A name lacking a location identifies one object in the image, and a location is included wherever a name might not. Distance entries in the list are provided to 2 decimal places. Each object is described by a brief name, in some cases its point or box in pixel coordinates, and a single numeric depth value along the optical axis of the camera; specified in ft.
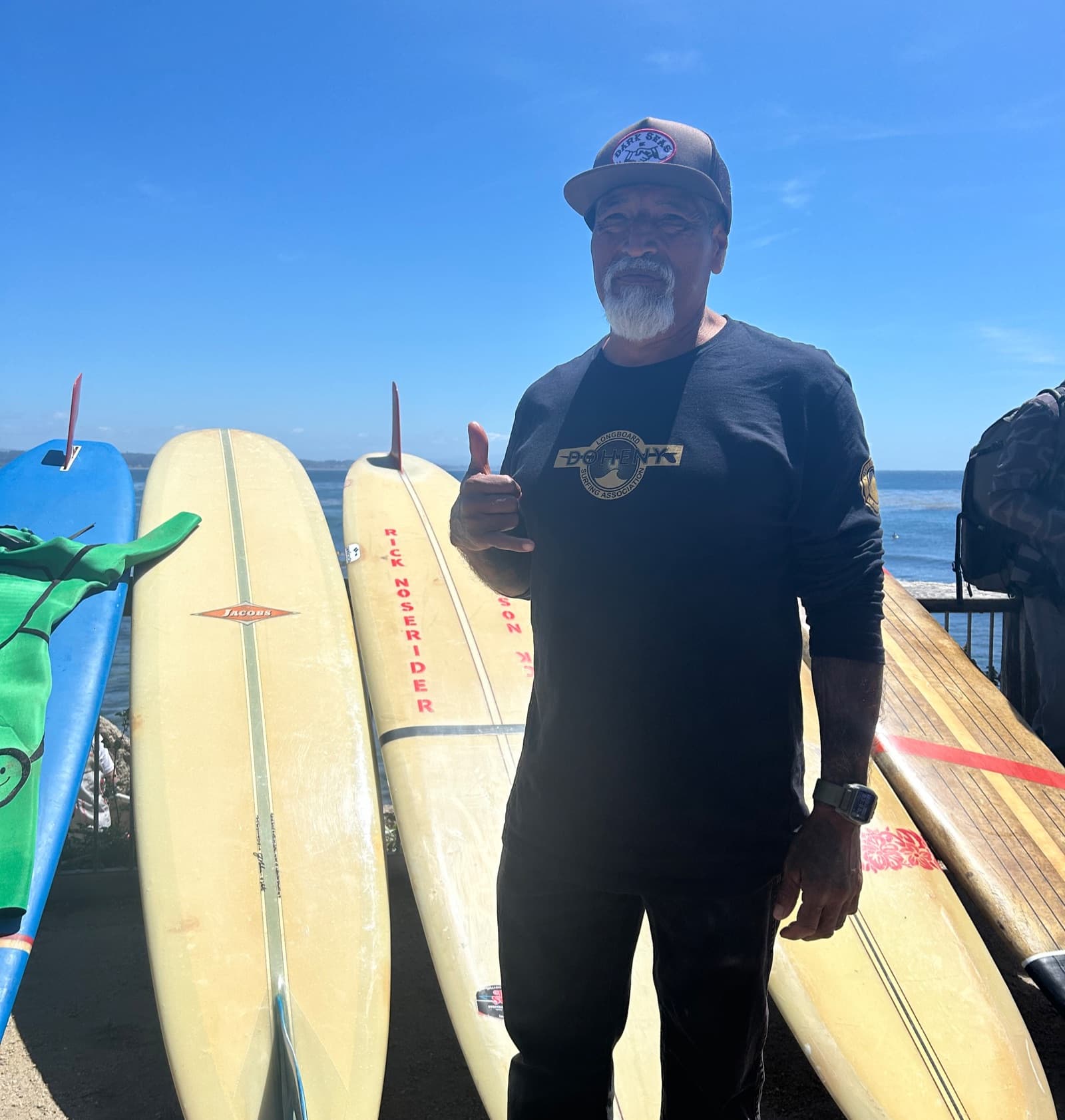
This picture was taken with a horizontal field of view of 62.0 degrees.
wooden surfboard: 9.24
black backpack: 12.39
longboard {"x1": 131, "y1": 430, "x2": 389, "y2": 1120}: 7.75
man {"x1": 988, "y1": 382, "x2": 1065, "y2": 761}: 11.71
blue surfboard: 8.90
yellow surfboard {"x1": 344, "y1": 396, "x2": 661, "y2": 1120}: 8.25
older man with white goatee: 4.64
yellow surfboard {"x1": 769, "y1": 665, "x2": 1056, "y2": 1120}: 7.62
